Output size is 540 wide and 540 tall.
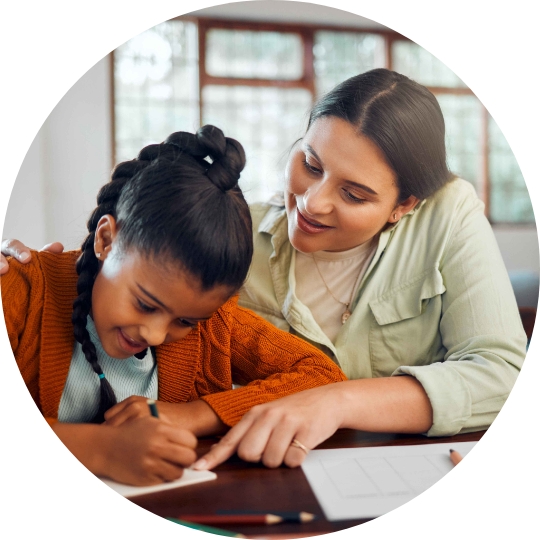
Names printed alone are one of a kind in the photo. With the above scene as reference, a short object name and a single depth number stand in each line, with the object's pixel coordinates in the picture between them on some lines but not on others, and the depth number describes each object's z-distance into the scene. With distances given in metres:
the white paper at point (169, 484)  0.48
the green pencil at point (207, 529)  0.45
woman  0.60
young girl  0.53
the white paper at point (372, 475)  0.48
